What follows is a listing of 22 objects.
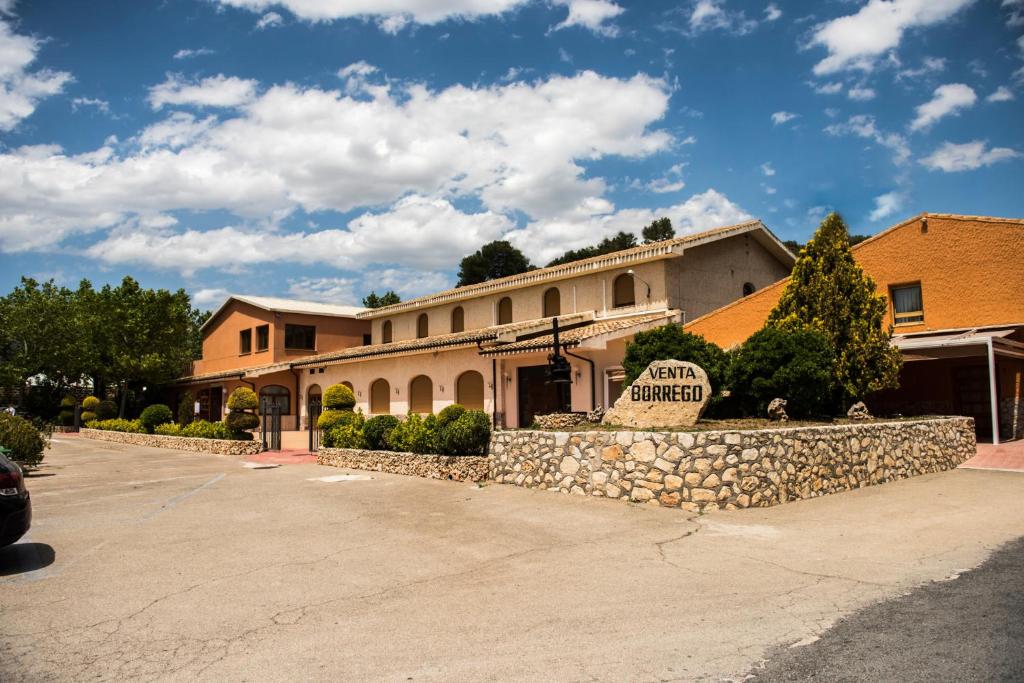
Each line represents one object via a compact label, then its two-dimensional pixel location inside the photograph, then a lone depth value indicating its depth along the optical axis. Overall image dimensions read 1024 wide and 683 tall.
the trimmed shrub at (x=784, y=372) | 14.73
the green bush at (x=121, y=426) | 32.45
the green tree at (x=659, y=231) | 56.56
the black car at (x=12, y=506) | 7.15
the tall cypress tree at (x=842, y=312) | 16.70
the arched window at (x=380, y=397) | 28.42
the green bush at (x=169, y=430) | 29.27
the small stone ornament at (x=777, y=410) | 14.59
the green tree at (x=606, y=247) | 51.78
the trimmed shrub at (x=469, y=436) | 14.91
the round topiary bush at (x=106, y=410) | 39.66
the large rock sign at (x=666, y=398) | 12.98
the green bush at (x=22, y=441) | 17.80
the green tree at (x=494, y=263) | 56.25
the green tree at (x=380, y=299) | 64.36
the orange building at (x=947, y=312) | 19.28
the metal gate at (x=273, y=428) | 23.88
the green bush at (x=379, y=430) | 17.94
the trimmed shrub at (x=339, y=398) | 26.47
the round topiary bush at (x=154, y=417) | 31.80
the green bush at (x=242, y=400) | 27.75
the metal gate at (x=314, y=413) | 22.19
